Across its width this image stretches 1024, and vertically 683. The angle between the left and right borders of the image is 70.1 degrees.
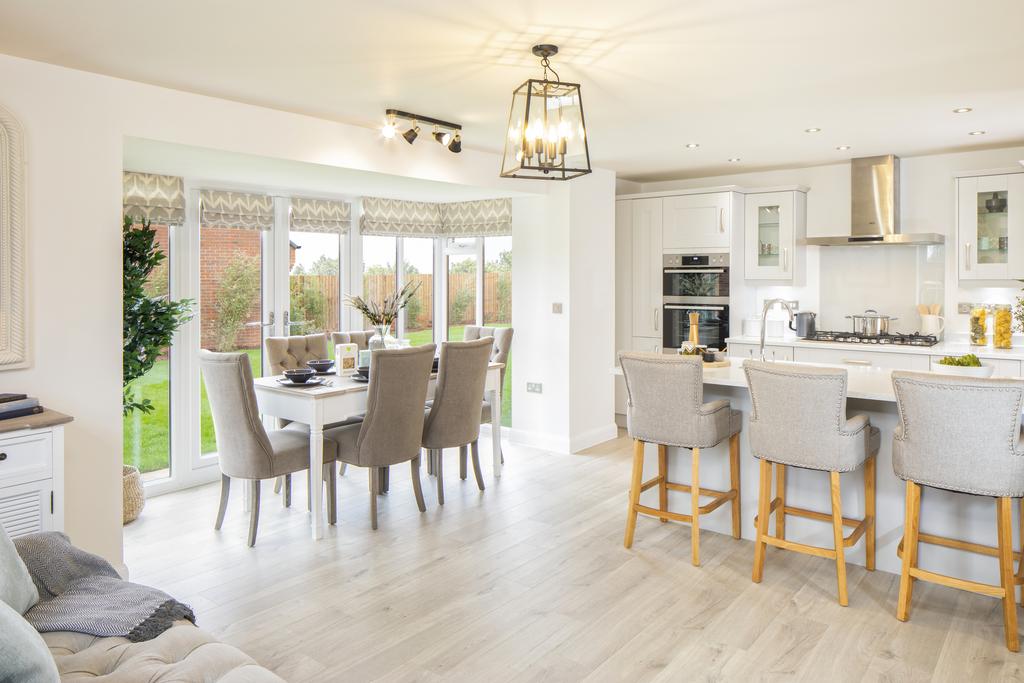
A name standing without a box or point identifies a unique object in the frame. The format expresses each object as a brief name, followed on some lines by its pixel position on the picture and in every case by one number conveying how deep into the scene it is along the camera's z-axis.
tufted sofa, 1.76
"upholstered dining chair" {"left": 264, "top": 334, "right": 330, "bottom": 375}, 5.12
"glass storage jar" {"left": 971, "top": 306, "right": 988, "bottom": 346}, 5.42
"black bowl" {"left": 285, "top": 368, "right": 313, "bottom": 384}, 4.34
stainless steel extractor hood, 5.75
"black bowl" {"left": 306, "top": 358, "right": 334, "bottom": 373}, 4.84
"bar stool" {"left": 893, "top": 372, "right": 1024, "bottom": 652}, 2.78
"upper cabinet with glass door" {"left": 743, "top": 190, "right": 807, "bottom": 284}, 6.22
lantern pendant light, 2.90
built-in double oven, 6.42
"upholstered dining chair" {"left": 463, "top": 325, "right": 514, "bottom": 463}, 5.68
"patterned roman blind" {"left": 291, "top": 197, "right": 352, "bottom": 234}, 5.87
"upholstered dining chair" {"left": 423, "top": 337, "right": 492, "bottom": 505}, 4.55
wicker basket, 4.29
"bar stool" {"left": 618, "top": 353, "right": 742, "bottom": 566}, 3.61
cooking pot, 5.83
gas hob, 5.53
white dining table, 4.05
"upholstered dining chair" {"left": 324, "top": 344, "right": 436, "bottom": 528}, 4.10
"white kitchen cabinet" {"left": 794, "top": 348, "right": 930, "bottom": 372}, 5.34
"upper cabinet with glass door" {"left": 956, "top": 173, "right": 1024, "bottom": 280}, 5.21
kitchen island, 3.31
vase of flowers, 4.68
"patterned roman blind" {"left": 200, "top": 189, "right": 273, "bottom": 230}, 5.23
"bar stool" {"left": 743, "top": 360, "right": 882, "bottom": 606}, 3.19
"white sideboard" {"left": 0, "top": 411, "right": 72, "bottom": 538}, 2.76
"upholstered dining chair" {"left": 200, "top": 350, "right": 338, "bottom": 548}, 3.85
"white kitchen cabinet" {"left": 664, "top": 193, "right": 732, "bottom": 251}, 6.32
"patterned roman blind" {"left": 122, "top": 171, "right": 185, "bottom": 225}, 4.67
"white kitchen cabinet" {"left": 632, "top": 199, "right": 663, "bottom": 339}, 6.76
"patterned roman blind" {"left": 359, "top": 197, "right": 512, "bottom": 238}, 6.45
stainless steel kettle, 6.14
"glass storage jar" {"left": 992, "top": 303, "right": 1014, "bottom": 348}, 5.30
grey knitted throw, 2.02
